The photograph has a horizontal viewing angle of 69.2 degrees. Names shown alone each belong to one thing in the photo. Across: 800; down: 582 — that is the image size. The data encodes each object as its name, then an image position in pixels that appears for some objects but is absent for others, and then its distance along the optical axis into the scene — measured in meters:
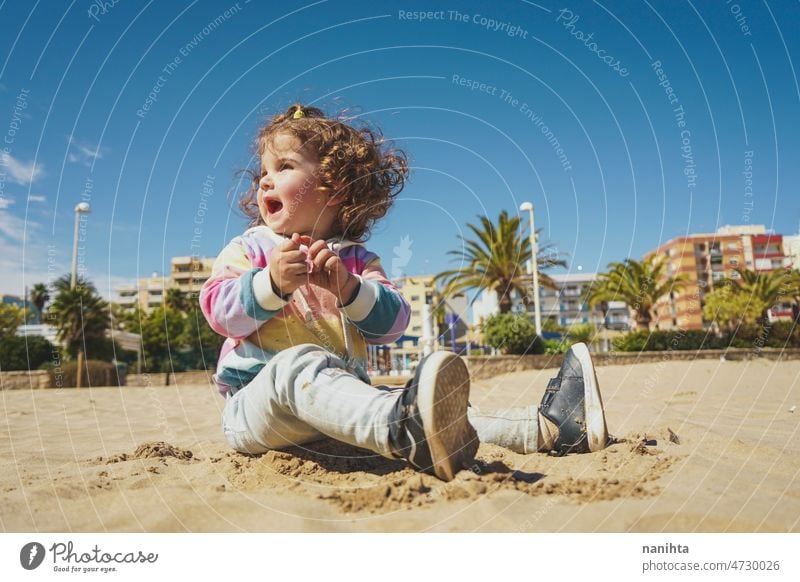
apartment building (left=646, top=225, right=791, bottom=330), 32.41
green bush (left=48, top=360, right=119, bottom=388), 9.56
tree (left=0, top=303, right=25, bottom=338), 20.34
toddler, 1.41
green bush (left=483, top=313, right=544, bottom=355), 11.41
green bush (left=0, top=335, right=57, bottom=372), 10.27
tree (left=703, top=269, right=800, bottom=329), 17.14
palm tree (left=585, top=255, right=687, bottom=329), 13.94
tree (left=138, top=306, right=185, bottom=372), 24.70
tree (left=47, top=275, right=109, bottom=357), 14.16
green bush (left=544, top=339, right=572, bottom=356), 11.25
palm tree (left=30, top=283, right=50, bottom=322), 27.59
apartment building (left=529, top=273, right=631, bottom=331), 40.31
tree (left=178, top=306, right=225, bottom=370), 14.87
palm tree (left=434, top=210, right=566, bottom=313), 12.02
